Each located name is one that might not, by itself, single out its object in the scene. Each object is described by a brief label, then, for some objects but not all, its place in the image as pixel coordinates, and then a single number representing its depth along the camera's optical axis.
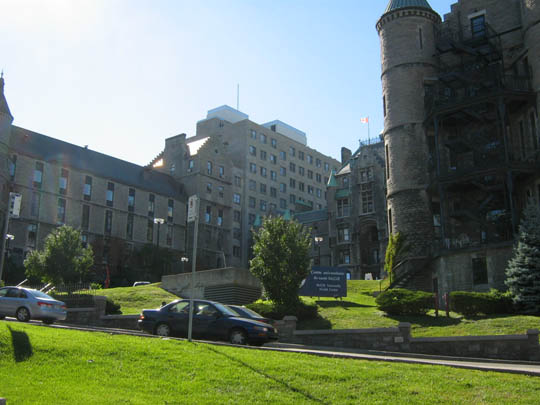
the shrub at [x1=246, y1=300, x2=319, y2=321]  28.62
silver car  22.36
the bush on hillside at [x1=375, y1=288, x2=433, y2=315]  28.19
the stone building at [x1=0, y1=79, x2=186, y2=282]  63.47
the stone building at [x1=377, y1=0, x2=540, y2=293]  35.94
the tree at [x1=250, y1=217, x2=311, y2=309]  29.44
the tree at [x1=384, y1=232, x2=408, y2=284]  39.31
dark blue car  19.33
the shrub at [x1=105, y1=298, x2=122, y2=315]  29.80
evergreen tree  26.94
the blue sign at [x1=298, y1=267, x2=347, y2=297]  32.59
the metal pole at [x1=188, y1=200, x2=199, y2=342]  17.13
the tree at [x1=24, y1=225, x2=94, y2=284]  41.72
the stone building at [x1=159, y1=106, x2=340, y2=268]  84.25
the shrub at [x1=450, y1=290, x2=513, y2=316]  27.28
